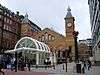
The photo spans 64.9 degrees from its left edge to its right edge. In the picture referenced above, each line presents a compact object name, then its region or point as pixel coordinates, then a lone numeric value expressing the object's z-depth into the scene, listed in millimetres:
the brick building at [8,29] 24214
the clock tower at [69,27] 26654
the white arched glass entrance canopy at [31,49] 17704
